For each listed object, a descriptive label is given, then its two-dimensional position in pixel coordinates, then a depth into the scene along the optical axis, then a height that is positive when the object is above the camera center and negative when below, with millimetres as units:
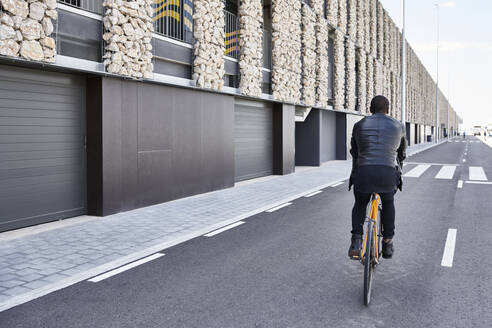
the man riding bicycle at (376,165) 4172 -189
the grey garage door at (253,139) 14078 +210
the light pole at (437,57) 58969 +11759
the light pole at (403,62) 25081 +4892
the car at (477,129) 135750 +4825
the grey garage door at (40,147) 6945 -12
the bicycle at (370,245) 3854 -902
